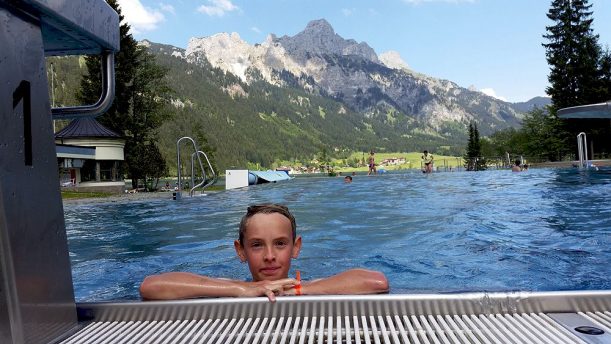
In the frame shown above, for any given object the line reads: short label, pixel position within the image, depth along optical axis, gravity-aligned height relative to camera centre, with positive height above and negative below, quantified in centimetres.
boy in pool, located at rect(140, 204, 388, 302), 225 -51
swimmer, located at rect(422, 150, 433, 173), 3162 -1
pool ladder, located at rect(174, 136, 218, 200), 1577 +2
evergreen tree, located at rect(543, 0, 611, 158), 3859 +752
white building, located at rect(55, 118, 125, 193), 2741 +142
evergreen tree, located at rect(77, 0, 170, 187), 3098 +541
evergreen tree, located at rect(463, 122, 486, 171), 6988 +252
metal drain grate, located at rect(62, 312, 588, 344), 149 -53
